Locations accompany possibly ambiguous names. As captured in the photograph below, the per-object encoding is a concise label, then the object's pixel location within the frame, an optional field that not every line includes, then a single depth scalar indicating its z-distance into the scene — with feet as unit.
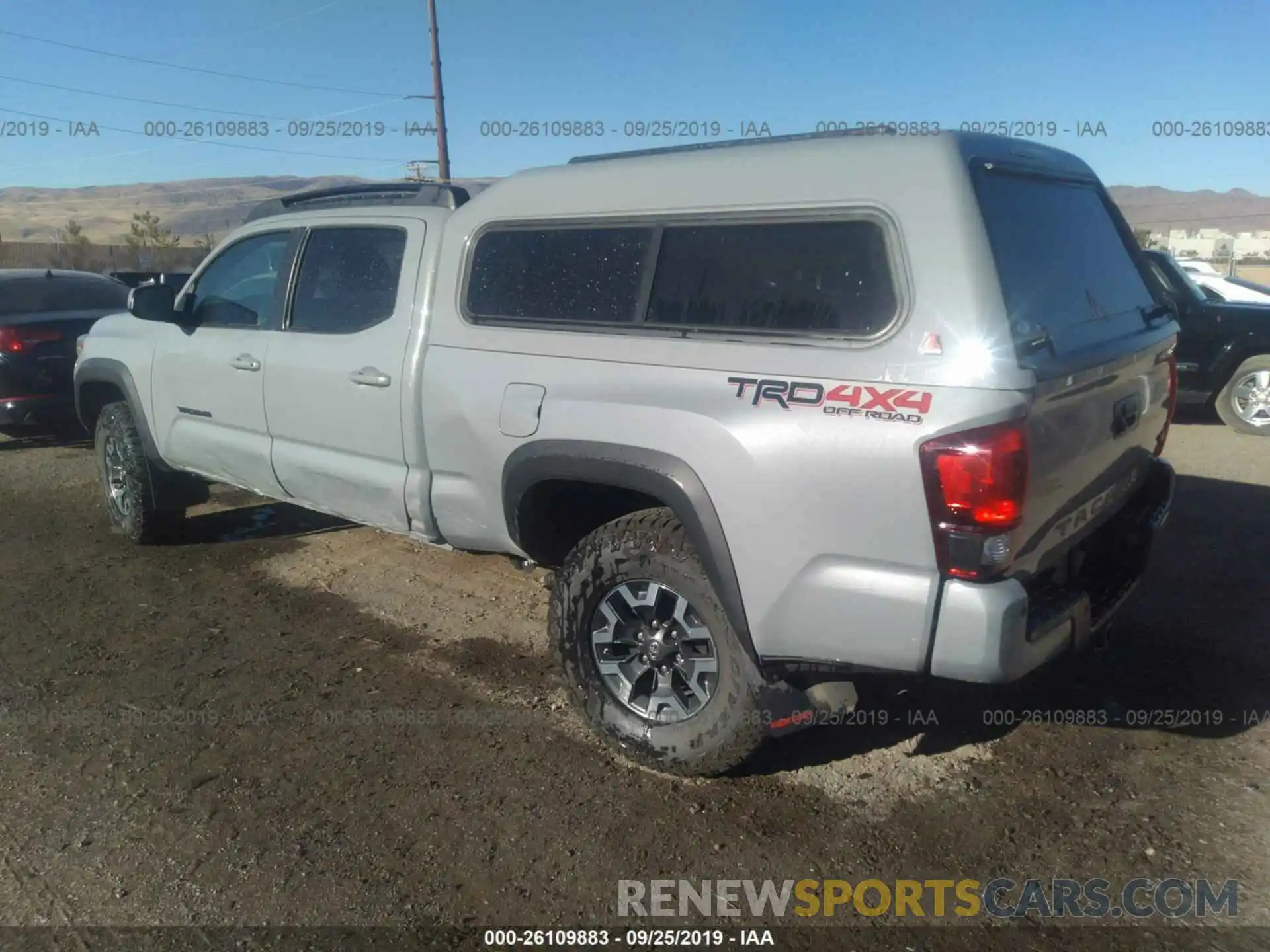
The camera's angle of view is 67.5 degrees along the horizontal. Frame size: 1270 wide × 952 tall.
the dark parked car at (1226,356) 29.55
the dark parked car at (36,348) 27.20
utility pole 84.23
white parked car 32.60
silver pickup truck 8.63
